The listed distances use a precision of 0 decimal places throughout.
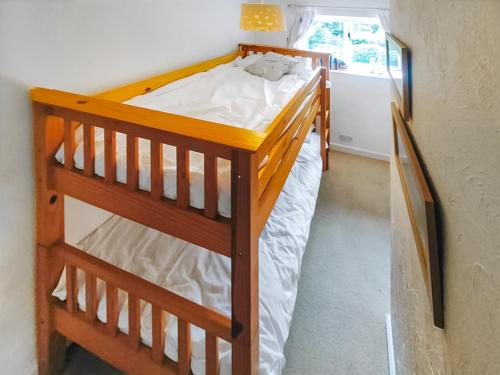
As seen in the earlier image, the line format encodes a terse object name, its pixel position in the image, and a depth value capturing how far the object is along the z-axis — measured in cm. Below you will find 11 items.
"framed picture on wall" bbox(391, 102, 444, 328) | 65
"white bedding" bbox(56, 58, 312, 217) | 119
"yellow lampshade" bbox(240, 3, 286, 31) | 245
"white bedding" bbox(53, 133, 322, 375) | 131
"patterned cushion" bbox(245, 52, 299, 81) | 287
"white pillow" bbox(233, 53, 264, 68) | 316
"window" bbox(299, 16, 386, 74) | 383
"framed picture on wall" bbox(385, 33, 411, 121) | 93
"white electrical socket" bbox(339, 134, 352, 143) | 412
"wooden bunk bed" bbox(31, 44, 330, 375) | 108
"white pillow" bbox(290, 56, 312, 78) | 299
